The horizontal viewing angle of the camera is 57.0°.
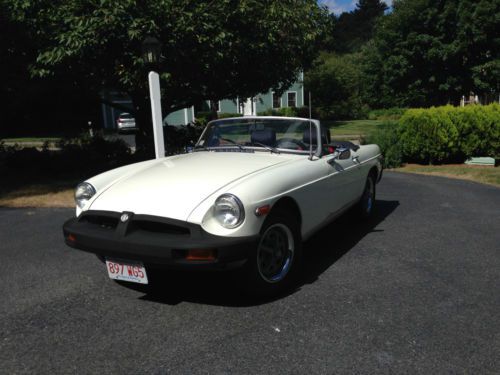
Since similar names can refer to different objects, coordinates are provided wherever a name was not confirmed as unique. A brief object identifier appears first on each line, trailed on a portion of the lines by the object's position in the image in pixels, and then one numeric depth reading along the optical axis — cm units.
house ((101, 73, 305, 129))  3628
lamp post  776
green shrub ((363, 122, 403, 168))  1230
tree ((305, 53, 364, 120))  3966
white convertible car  323
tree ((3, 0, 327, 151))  869
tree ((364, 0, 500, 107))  2583
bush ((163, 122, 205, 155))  1246
